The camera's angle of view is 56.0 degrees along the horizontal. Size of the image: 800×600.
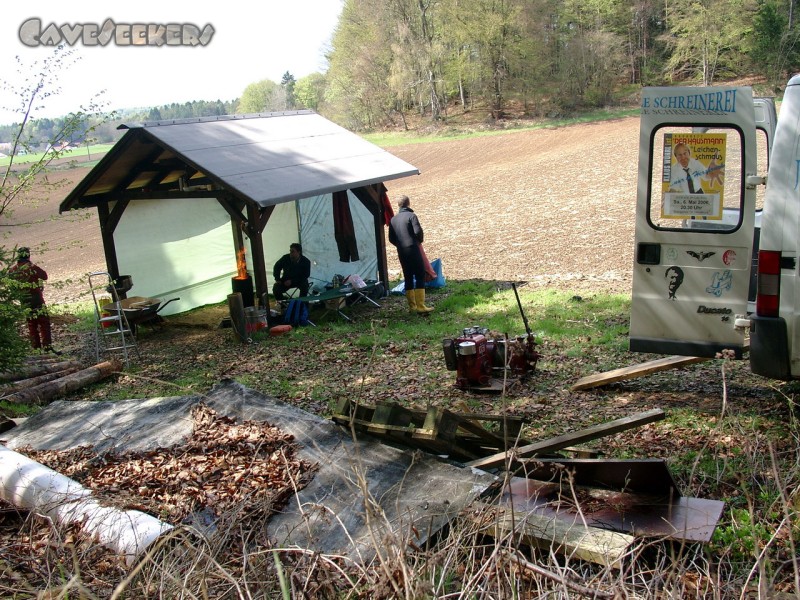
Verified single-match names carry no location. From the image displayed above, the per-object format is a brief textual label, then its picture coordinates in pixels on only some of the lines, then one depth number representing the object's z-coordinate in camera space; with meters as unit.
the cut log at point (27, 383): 9.17
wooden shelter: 12.21
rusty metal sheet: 3.99
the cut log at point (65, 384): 9.27
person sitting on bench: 13.62
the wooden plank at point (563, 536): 3.52
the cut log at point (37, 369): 9.69
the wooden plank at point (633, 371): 7.14
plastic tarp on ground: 4.07
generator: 7.96
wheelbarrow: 12.49
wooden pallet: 4.91
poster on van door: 6.46
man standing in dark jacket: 12.52
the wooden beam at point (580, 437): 4.94
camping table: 12.86
